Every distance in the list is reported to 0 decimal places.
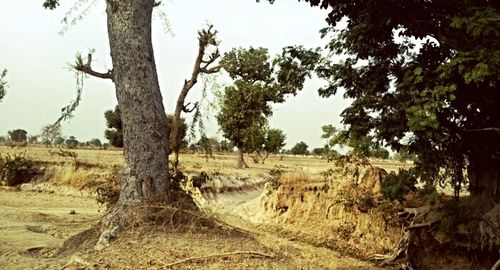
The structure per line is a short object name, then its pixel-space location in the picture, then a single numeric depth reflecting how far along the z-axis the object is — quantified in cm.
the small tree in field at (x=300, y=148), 9038
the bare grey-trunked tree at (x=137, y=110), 711
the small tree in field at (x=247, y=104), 3219
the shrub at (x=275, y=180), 1710
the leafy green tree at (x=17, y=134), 7294
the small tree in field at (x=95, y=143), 7768
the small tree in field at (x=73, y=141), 6762
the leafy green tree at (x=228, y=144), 3546
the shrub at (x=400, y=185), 782
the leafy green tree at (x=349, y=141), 918
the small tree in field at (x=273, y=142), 4066
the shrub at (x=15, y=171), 2136
